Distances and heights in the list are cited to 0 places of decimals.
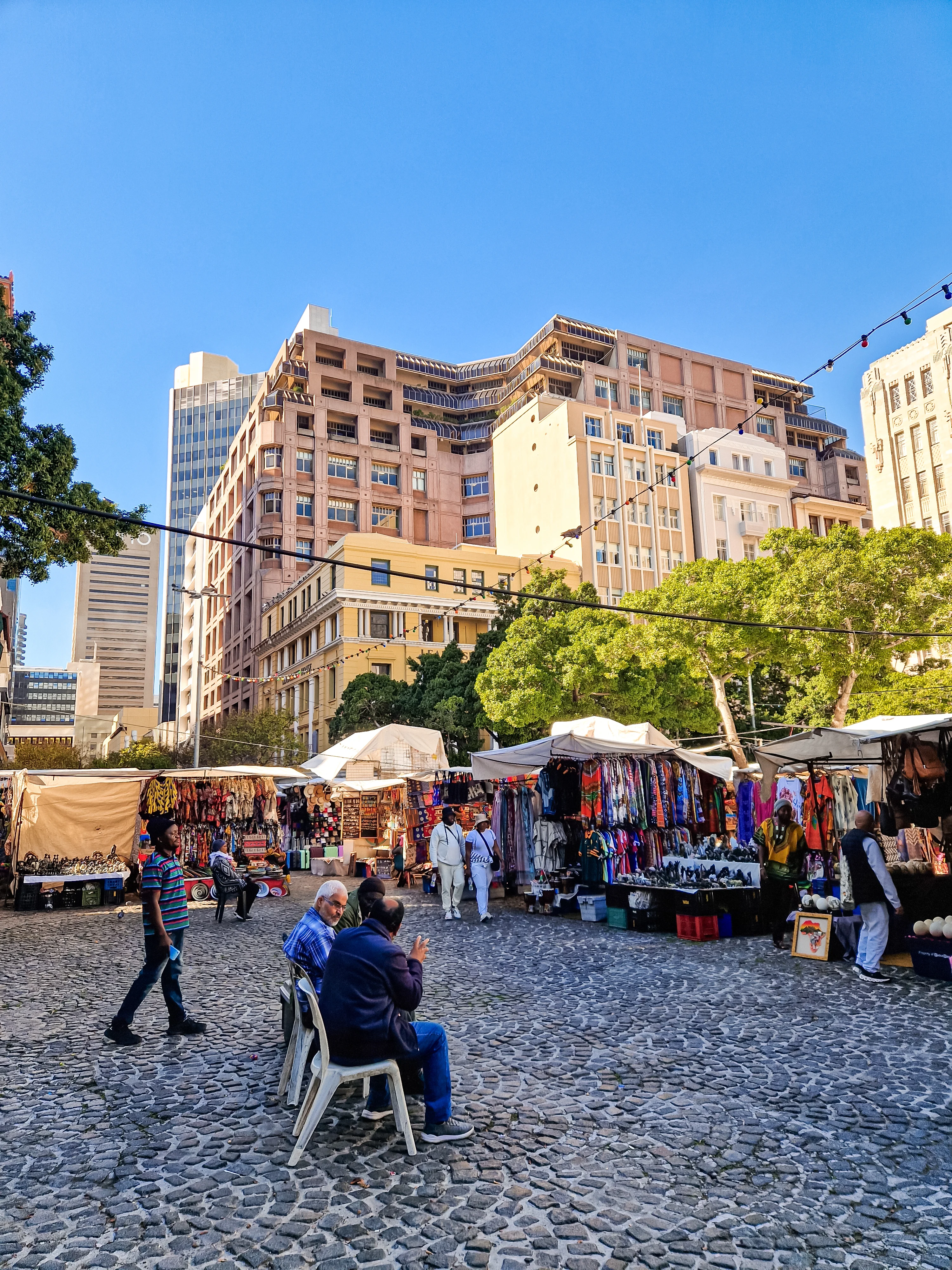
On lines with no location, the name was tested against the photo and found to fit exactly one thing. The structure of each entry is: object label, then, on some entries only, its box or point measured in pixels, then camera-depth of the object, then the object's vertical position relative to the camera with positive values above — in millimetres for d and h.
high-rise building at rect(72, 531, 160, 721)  186375 +40073
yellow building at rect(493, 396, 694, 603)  49781 +18198
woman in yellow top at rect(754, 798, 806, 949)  10703 -991
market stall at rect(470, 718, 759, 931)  13156 -360
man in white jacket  13969 -1142
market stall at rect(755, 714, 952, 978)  9539 -265
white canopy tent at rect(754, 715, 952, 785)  9953 +473
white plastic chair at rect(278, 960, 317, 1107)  5148 -1558
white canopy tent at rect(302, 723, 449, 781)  18578 +908
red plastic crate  11062 -1871
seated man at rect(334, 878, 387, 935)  5387 -743
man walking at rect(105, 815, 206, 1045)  6715 -1062
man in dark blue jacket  4496 -1157
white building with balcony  53656 +18902
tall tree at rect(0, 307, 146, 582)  13023 +5134
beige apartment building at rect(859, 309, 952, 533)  44438 +19204
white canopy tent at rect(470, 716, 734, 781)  13188 +624
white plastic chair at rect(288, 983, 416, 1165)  4426 -1572
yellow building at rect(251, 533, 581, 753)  44594 +9781
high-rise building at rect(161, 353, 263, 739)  133625 +57327
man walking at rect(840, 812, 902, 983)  8586 -1157
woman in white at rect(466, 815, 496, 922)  13336 -1091
